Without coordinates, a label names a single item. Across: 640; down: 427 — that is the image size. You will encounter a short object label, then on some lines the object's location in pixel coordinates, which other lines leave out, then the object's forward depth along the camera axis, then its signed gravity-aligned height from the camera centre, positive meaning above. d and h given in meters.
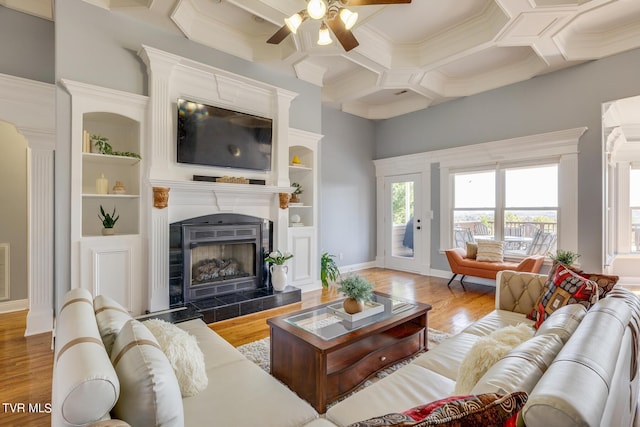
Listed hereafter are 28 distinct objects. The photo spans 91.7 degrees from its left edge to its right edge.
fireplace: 3.59 -0.56
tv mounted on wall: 3.64 +0.94
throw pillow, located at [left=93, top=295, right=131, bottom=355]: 1.29 -0.49
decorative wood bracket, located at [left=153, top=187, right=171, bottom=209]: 3.38 +0.16
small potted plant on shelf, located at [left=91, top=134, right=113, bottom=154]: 3.22 +0.70
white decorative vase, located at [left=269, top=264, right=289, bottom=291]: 4.13 -0.87
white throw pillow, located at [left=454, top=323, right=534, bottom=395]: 1.24 -0.59
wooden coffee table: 1.92 -0.97
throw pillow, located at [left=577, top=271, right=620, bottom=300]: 2.12 -0.49
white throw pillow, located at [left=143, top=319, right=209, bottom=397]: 1.38 -0.67
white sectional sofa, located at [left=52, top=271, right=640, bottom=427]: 0.78 -0.51
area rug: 2.36 -1.22
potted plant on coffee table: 2.34 -0.61
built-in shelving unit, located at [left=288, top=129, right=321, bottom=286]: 4.70 +0.02
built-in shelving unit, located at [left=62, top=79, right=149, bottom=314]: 3.03 +0.19
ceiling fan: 2.52 +1.71
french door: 6.29 -0.23
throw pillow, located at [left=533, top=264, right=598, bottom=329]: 1.96 -0.52
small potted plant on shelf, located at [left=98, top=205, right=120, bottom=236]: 3.27 -0.13
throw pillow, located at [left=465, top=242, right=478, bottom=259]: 5.16 -0.63
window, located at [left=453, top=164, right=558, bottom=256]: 4.79 +0.10
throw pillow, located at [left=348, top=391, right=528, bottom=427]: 0.69 -0.46
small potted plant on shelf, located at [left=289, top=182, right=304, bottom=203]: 4.88 +0.31
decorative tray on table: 2.33 -0.78
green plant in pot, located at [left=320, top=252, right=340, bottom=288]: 5.00 -0.97
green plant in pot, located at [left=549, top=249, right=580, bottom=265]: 3.71 -0.54
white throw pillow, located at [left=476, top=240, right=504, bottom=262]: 4.86 -0.62
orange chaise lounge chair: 4.29 -0.79
